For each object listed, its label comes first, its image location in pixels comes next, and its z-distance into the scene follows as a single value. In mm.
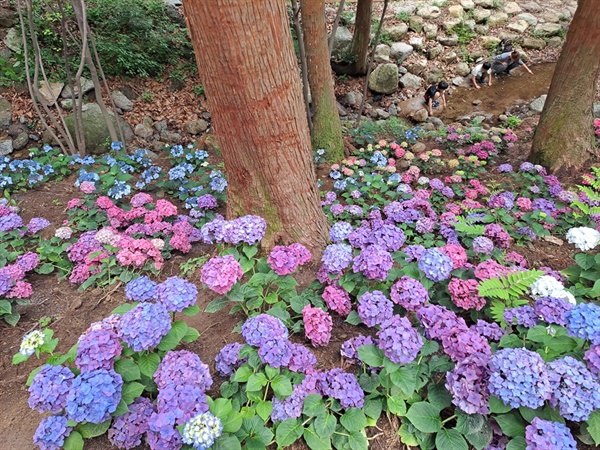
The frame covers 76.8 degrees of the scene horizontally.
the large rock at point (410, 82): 8172
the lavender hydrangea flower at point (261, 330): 1542
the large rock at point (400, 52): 8734
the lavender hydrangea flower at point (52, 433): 1317
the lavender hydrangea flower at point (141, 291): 1657
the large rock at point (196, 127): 5964
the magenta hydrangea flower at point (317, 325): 1750
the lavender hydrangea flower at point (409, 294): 1725
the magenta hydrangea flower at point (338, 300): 1913
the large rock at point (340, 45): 8391
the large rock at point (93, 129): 4992
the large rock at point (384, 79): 7863
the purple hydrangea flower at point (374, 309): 1671
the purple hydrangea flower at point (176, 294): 1591
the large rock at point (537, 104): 6754
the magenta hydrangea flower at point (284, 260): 1892
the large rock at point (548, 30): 9164
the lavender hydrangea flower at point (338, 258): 1873
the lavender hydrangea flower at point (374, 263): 1800
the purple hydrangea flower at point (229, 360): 1660
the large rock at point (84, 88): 5574
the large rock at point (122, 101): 5910
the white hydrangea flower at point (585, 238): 2053
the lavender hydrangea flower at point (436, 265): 1816
